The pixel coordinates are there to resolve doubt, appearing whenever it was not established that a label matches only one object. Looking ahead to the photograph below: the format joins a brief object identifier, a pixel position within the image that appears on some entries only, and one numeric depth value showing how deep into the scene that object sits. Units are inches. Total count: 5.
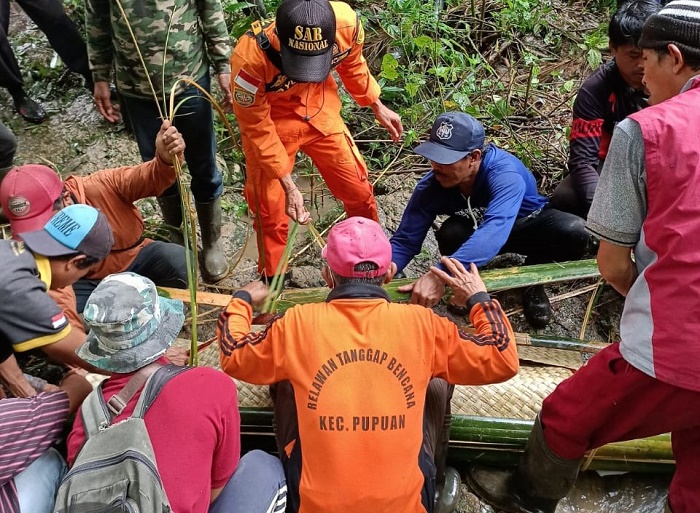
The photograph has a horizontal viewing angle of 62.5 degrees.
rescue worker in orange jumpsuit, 103.7
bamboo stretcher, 88.0
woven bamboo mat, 94.3
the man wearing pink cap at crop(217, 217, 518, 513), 67.5
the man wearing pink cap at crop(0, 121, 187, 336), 88.7
